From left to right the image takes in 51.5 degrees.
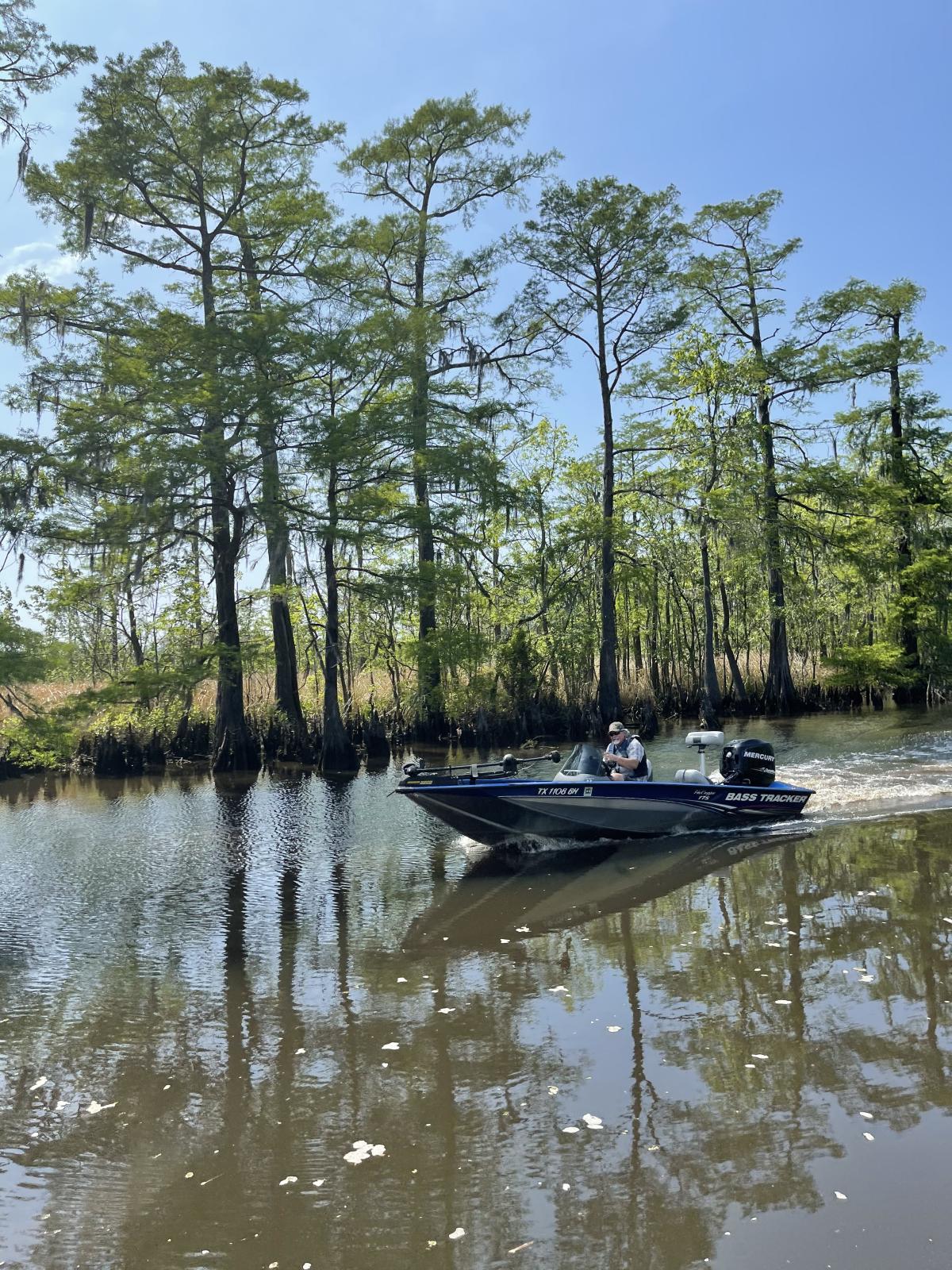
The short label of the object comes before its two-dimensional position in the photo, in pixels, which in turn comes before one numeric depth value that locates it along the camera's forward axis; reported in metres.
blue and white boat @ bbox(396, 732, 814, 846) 12.34
